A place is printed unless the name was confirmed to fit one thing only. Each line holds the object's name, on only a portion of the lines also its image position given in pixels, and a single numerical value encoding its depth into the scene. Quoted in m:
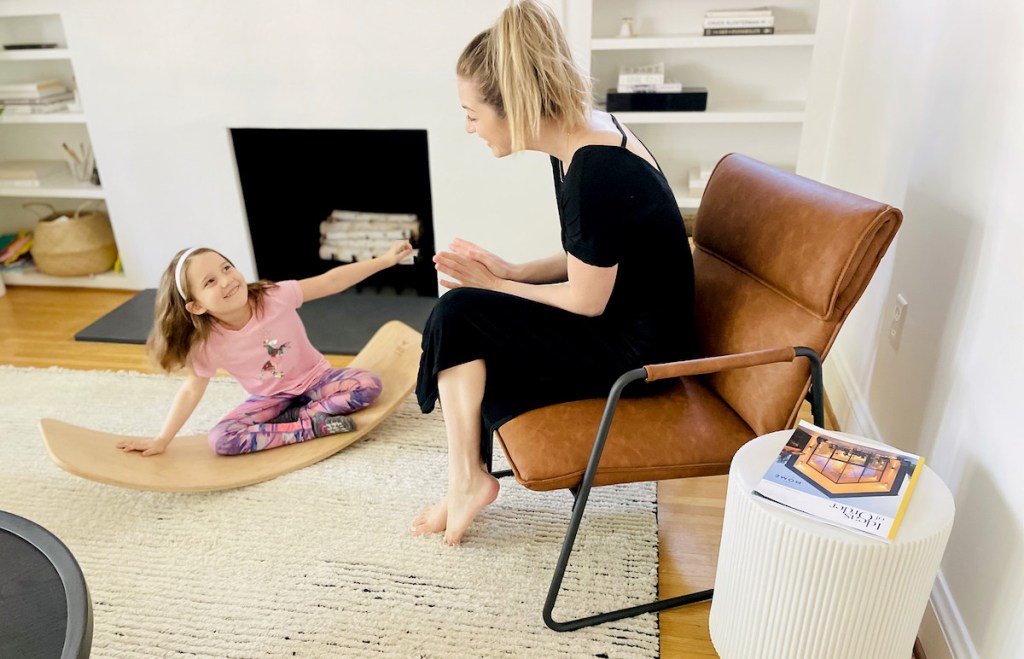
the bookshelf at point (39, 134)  3.23
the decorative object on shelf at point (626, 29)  2.74
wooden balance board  1.91
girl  1.95
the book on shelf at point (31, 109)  3.21
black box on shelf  2.69
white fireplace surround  2.83
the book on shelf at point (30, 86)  3.20
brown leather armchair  1.37
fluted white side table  1.12
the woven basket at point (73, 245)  3.37
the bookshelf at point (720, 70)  2.63
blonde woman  1.44
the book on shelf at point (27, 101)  3.22
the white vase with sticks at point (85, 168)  3.40
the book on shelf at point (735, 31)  2.63
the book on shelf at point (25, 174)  3.35
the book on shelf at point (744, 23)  2.61
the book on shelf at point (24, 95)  3.21
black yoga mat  2.95
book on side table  1.15
